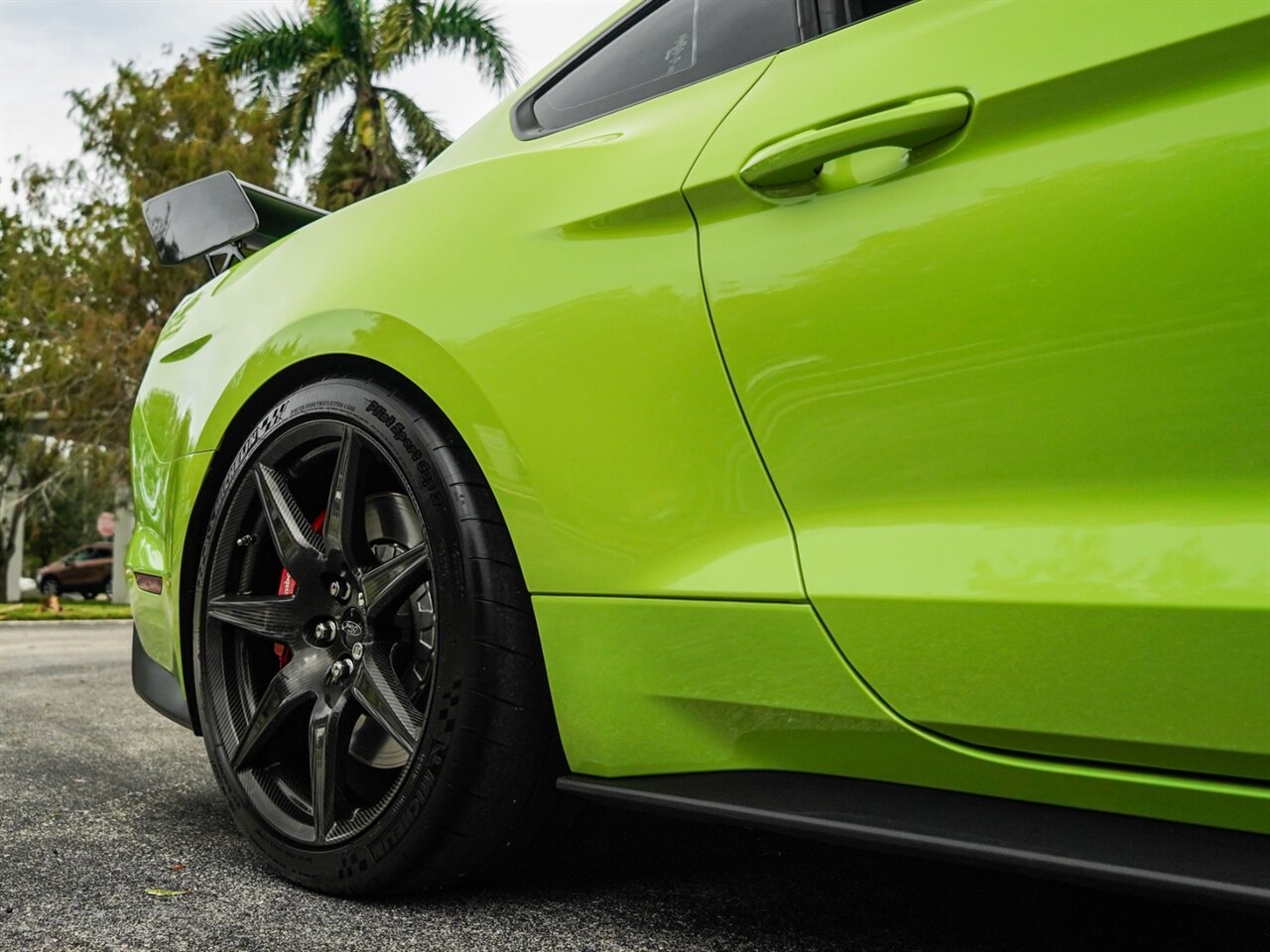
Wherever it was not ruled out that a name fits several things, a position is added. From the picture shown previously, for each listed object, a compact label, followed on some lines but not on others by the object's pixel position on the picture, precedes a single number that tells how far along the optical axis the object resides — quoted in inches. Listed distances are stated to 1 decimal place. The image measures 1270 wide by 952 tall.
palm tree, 680.4
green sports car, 43.3
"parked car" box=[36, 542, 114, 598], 1369.3
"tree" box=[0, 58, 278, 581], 677.3
